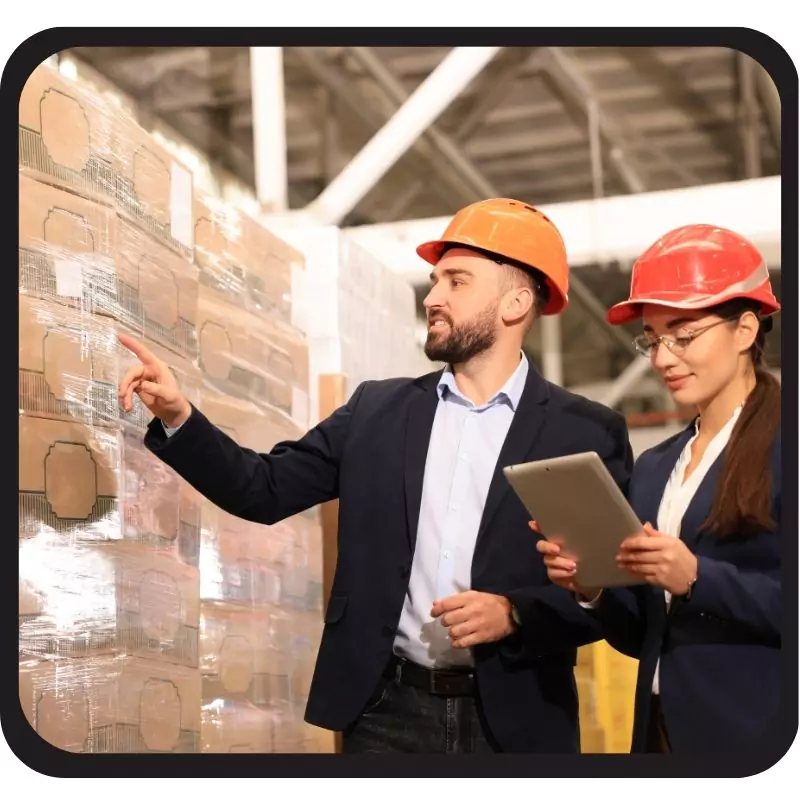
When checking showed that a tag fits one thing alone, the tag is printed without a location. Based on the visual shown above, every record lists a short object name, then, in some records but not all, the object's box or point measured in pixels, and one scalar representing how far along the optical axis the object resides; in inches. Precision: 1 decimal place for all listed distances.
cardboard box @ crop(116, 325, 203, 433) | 113.0
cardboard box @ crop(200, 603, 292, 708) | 123.4
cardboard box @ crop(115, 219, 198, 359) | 113.7
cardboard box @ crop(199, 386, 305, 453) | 127.3
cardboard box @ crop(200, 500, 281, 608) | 123.9
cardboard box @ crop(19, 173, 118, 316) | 104.7
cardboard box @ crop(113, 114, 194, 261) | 114.3
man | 103.8
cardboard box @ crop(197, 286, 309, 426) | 127.8
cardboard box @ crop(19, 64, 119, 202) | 105.3
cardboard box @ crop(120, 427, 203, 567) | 112.1
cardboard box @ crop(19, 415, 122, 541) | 103.3
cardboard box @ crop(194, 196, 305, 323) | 128.4
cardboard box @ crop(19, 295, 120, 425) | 104.0
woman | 97.6
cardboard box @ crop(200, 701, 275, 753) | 120.0
